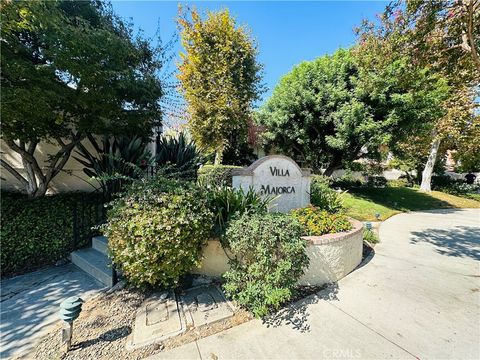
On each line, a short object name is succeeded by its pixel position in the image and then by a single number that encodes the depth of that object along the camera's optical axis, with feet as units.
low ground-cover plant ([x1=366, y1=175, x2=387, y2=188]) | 52.19
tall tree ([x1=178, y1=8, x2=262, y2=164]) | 37.76
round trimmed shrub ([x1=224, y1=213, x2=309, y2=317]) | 8.82
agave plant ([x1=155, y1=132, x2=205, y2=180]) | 19.10
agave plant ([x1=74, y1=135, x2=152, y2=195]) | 14.72
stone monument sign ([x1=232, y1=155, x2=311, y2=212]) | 14.30
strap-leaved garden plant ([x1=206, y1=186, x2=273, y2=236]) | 10.78
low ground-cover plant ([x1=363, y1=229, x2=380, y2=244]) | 17.60
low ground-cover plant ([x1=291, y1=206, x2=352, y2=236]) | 11.79
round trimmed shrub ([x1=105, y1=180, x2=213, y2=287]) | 8.34
